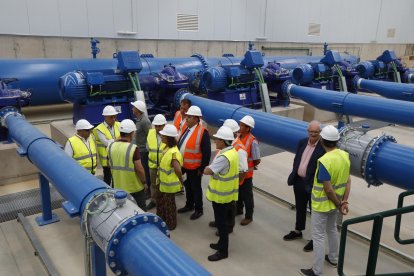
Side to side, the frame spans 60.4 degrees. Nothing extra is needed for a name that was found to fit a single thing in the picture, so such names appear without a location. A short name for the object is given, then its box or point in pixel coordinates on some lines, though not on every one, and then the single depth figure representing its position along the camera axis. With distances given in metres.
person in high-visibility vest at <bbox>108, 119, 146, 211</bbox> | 3.34
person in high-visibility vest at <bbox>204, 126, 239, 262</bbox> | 3.17
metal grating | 4.17
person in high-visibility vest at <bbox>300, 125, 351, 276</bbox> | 2.84
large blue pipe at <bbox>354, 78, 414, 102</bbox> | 7.29
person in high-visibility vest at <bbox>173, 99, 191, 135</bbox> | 4.49
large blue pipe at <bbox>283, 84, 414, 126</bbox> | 5.11
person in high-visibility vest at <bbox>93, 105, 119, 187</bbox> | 4.22
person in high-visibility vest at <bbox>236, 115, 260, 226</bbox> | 3.92
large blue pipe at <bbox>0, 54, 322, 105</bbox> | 7.03
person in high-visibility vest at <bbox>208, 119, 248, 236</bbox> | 3.53
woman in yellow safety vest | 3.59
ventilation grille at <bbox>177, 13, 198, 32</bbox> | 10.89
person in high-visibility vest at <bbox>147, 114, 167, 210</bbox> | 3.88
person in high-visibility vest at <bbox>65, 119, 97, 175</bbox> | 3.72
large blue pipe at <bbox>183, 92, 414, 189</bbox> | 2.92
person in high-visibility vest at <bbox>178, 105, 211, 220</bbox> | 3.96
